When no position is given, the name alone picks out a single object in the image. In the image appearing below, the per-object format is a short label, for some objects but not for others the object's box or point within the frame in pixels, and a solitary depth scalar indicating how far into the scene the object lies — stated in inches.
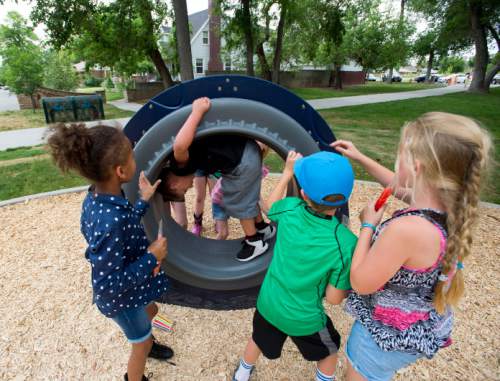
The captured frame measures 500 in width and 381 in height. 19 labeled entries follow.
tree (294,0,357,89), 522.3
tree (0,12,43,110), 600.5
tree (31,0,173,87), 380.8
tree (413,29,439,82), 1290.8
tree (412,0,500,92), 783.7
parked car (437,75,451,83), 1711.9
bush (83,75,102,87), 1726.1
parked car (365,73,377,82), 1932.8
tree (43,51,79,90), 709.9
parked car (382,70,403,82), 1897.9
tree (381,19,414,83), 1119.6
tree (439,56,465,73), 2625.5
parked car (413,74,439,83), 1781.5
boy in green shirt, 51.7
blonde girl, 44.1
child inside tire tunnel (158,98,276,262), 85.4
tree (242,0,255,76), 494.9
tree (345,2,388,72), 1128.8
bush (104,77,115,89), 1339.3
